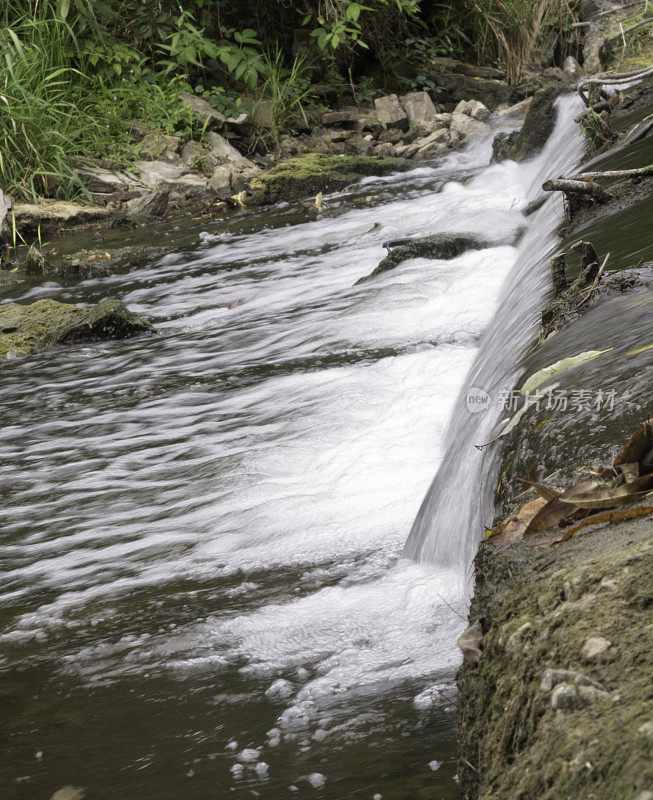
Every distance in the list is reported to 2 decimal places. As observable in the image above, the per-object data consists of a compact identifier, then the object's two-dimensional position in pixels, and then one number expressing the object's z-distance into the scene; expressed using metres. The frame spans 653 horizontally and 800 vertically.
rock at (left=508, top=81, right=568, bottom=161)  7.77
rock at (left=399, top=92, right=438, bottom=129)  11.62
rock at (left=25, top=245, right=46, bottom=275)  7.49
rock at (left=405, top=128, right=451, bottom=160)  10.49
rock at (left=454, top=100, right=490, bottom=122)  11.39
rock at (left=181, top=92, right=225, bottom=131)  10.81
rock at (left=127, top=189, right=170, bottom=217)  9.26
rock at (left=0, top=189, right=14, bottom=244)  8.62
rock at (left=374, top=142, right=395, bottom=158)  10.79
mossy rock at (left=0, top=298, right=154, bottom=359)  5.49
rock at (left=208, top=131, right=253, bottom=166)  10.58
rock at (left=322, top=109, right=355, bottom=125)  11.61
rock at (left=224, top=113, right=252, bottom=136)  10.97
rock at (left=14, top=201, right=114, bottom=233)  9.00
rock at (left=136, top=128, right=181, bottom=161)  10.48
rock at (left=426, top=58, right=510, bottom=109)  12.43
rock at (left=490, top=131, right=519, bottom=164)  8.43
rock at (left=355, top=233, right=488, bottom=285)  5.62
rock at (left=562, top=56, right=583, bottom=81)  11.06
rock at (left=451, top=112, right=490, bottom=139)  10.91
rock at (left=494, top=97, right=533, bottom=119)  11.02
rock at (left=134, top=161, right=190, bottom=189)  10.02
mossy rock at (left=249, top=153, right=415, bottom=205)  9.55
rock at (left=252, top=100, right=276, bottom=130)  11.11
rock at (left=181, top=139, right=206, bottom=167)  10.47
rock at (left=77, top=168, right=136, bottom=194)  9.82
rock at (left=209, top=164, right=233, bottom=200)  9.74
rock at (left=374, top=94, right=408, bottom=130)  11.57
